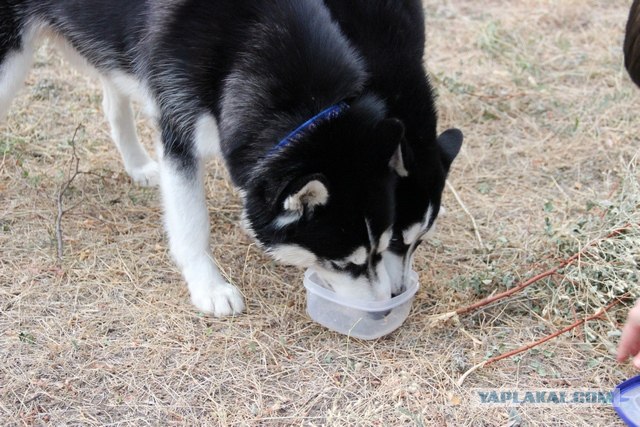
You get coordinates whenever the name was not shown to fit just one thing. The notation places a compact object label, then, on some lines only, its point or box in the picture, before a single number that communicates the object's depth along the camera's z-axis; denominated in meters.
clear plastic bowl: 3.33
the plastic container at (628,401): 2.94
